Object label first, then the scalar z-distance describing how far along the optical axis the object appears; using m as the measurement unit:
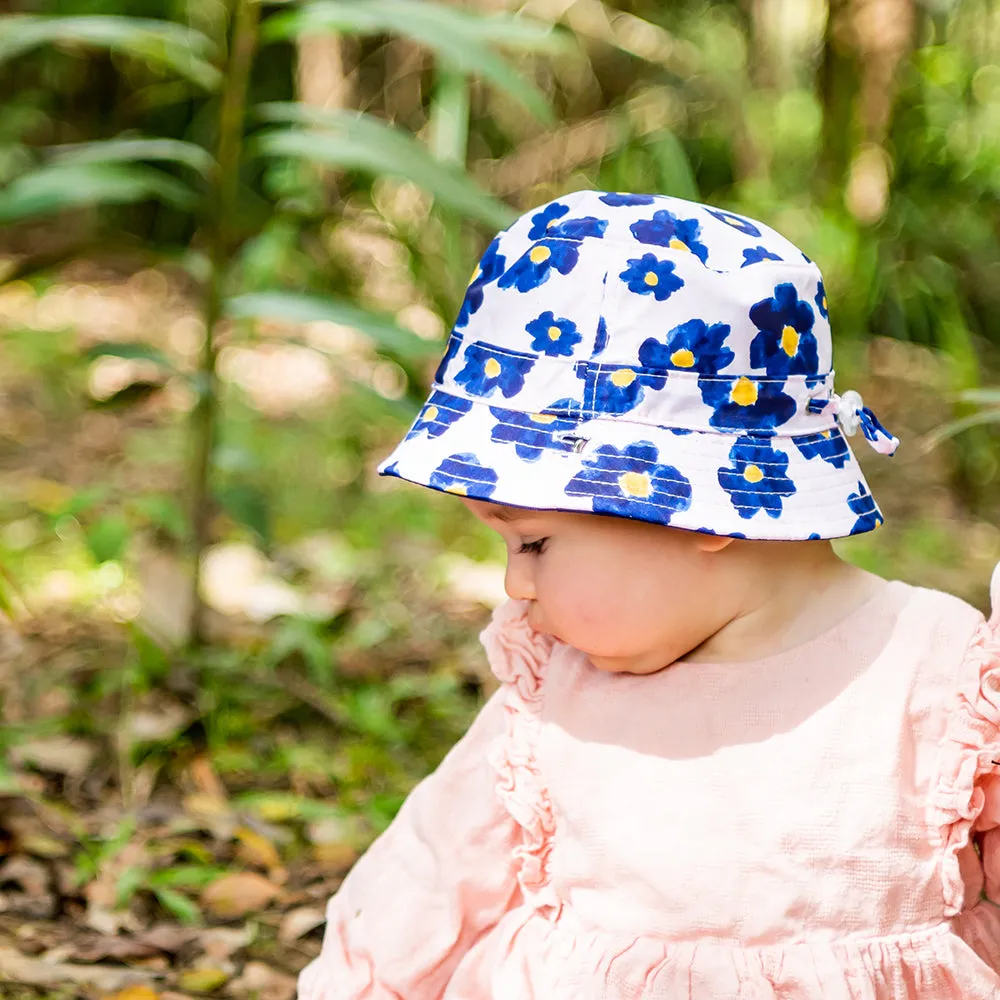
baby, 1.21
